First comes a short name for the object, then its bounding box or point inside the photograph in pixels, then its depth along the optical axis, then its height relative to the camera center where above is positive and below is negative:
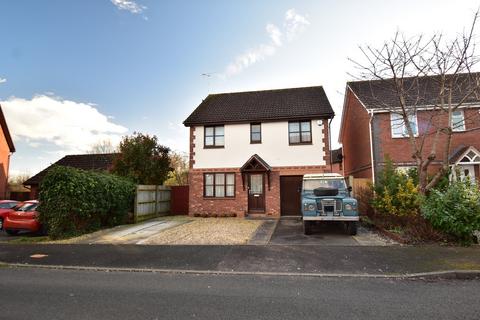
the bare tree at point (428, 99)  10.60 +4.19
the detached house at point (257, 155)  17.22 +1.81
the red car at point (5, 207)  14.72 -0.94
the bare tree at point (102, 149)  41.46 +5.42
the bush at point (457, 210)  9.00 -0.89
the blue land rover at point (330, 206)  10.74 -0.81
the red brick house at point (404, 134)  15.50 +2.66
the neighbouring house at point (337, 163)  26.27 +1.95
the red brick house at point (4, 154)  25.16 +3.06
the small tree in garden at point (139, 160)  18.41 +1.66
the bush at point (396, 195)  12.21 -0.51
